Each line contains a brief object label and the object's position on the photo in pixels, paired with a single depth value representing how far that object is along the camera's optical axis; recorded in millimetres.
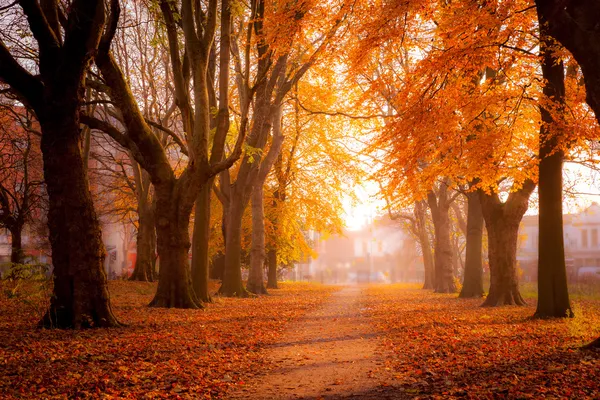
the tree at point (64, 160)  9570
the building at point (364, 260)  89431
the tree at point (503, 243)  17938
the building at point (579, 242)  73750
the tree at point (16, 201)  23784
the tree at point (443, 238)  28500
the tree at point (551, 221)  12094
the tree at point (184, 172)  14719
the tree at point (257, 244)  26125
